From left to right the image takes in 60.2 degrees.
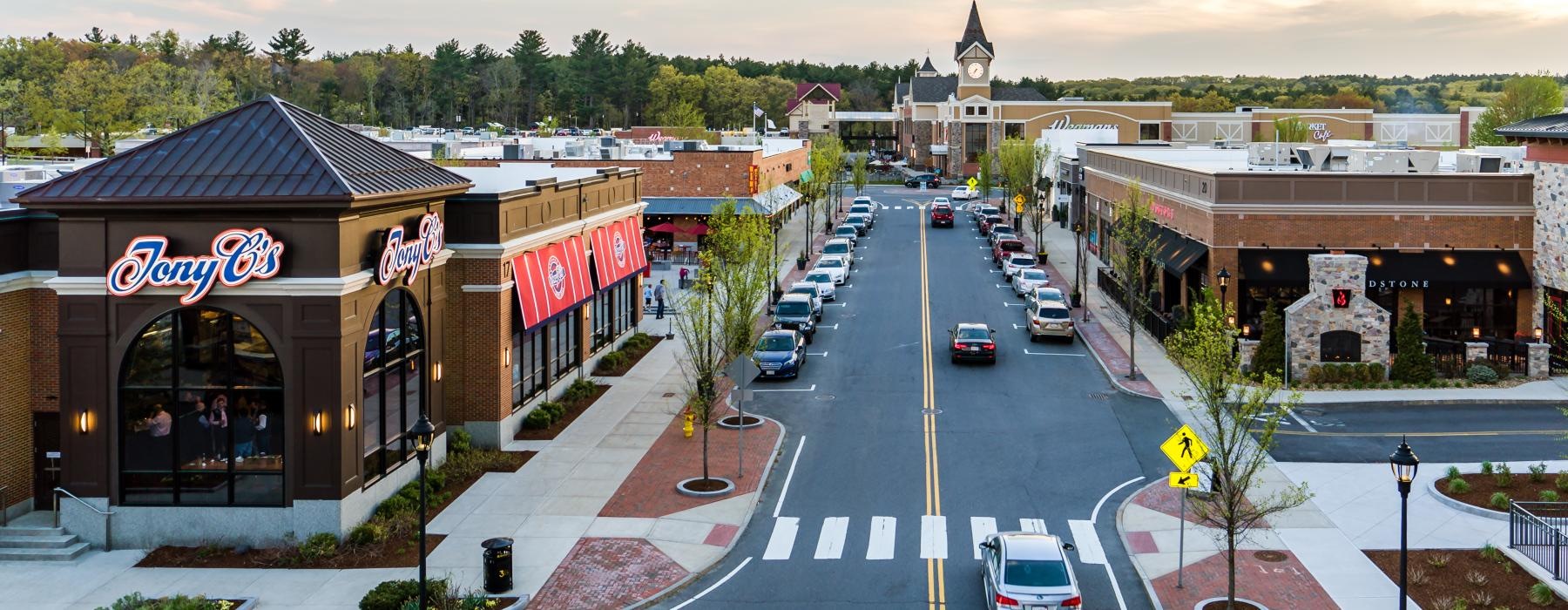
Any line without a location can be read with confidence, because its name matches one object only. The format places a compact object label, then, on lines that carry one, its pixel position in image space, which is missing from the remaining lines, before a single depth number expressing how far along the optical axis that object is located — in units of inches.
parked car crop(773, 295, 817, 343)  1845.5
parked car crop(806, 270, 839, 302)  2285.9
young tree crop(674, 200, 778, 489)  1202.6
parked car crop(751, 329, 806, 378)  1595.7
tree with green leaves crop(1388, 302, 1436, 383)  1499.8
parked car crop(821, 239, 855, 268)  2805.1
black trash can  841.5
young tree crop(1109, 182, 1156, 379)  1665.8
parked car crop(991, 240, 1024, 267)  2829.7
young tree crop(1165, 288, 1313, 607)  813.9
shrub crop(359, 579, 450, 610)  796.0
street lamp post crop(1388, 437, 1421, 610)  725.3
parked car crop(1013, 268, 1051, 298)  2268.6
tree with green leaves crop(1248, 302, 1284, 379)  1530.5
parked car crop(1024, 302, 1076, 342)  1835.6
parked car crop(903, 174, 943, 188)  5841.5
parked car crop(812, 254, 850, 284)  2508.6
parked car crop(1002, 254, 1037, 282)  2549.2
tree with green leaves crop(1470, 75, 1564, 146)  4158.5
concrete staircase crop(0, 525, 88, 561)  926.4
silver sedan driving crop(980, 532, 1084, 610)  750.5
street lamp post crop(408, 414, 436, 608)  792.9
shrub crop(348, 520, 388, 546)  945.5
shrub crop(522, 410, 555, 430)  1323.8
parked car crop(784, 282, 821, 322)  2115.4
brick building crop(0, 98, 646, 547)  932.0
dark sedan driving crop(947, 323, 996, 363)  1676.9
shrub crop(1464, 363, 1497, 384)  1489.9
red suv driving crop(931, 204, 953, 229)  3799.2
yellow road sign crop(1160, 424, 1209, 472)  853.8
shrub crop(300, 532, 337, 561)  926.4
